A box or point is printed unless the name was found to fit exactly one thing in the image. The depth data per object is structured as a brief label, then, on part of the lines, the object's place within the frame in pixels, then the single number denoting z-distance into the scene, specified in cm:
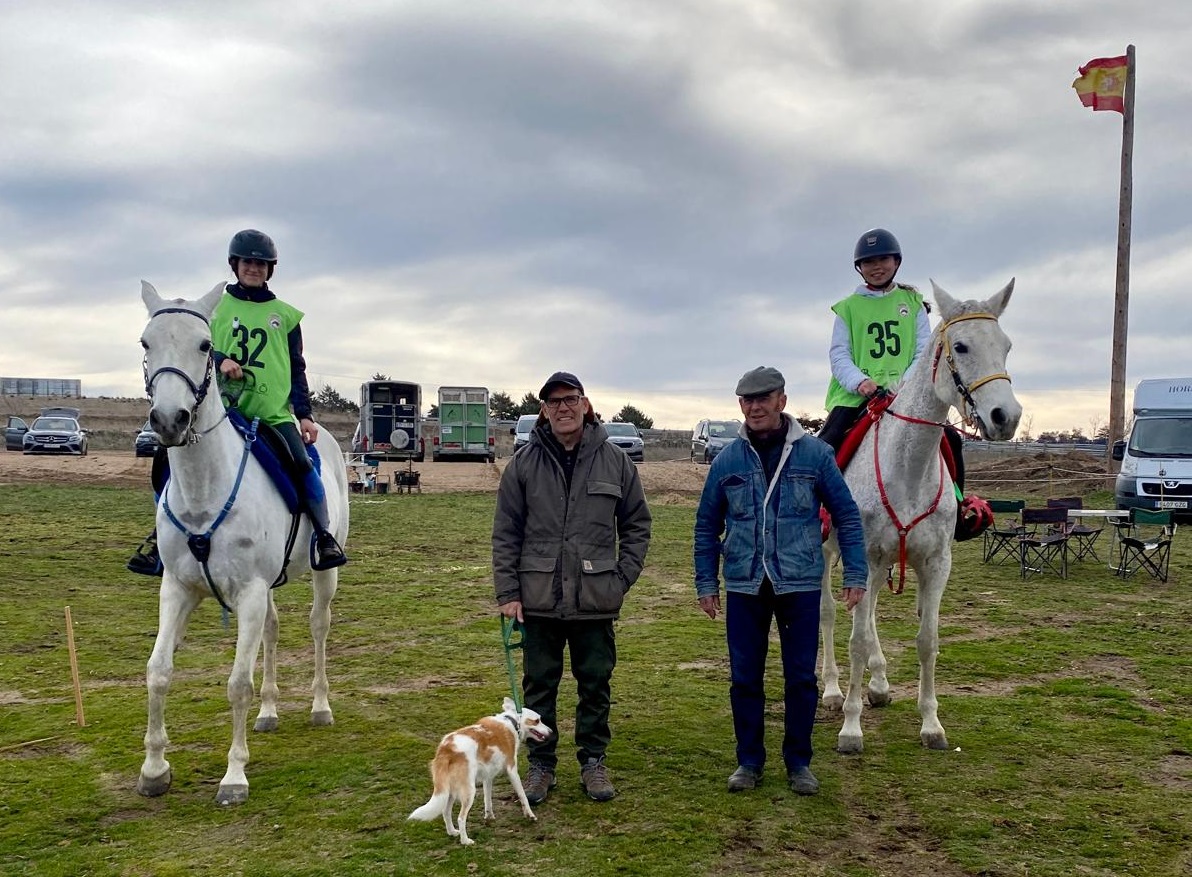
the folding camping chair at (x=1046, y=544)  1332
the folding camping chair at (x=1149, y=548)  1293
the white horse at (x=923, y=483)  557
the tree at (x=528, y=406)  6159
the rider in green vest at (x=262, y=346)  591
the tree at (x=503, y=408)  6618
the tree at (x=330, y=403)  6825
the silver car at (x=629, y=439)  3575
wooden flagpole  2434
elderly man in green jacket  488
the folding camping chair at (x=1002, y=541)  1404
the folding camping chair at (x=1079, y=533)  1400
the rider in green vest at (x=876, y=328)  666
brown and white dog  422
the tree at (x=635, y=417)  6563
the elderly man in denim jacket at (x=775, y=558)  499
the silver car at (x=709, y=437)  3475
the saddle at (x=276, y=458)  554
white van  1939
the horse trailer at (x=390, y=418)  3531
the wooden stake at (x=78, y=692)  595
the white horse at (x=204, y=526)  475
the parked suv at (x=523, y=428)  3212
